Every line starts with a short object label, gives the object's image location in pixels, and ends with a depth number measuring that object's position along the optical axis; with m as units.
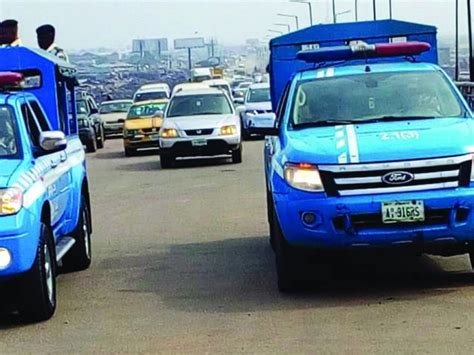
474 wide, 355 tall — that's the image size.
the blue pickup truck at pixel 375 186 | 9.24
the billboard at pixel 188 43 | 138.62
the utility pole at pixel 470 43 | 40.61
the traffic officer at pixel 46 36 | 16.08
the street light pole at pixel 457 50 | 46.92
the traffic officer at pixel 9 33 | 14.80
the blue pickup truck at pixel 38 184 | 8.73
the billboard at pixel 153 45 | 147.88
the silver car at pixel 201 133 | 26.23
